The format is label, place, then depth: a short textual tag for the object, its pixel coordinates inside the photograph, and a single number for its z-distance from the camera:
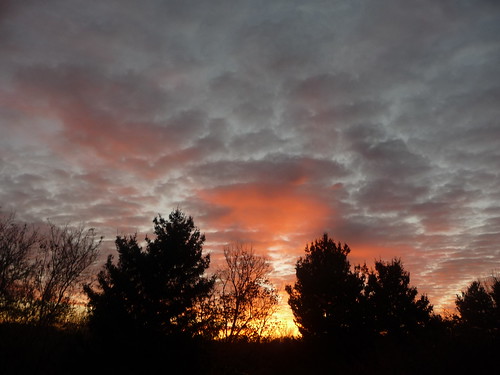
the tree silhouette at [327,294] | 23.69
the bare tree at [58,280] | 21.98
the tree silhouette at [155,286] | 16.66
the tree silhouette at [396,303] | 30.22
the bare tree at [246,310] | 31.25
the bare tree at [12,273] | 19.69
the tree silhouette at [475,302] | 42.60
